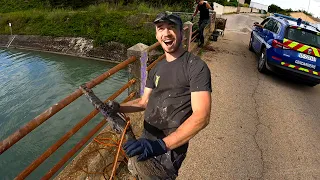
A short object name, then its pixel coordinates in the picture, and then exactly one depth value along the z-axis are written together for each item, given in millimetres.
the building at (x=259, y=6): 61562
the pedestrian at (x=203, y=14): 10438
